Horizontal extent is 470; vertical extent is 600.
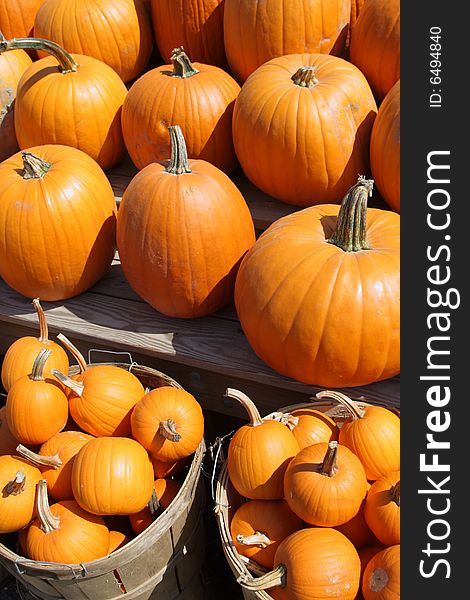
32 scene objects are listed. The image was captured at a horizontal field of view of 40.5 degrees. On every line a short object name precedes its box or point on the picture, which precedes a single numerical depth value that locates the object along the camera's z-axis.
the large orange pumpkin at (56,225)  2.01
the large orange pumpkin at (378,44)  2.15
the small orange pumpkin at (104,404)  1.76
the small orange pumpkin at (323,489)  1.42
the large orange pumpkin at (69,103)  2.37
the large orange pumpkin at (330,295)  1.63
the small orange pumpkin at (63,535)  1.57
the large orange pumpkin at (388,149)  1.93
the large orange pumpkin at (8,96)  2.68
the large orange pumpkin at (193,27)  2.60
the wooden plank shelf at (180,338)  1.93
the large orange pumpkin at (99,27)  2.66
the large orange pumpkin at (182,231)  1.89
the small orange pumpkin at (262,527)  1.50
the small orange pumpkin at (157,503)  1.72
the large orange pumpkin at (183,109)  2.26
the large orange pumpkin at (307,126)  2.04
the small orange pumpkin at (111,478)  1.58
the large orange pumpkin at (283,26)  2.26
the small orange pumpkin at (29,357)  1.85
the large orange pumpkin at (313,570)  1.35
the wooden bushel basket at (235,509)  1.43
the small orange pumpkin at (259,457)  1.54
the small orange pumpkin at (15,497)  1.60
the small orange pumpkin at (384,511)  1.40
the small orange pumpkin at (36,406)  1.71
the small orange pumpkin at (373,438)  1.54
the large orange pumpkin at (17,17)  2.97
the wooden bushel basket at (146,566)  1.57
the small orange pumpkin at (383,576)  1.31
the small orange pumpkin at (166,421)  1.68
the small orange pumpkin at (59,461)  1.69
